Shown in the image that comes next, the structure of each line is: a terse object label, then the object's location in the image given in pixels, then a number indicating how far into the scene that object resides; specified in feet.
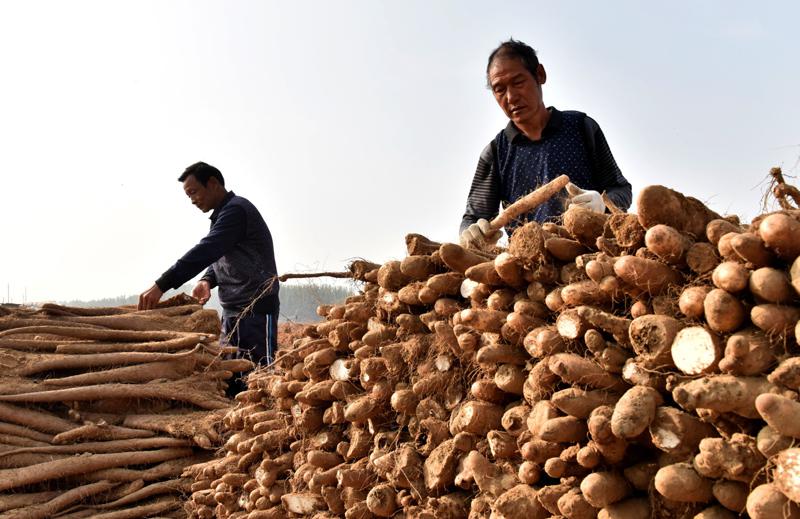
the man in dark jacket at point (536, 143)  11.83
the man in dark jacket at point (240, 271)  18.15
